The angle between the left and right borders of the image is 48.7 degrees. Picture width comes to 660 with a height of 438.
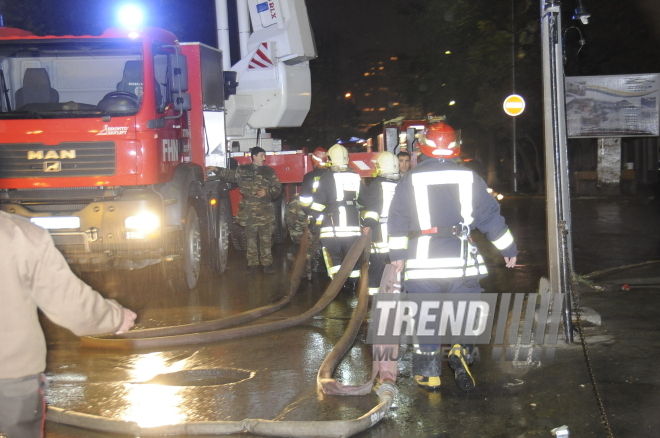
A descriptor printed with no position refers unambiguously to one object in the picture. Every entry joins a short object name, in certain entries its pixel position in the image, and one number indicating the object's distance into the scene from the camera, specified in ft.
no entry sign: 70.28
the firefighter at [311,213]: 31.00
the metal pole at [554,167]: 20.88
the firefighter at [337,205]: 28.94
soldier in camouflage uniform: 34.17
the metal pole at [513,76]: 65.72
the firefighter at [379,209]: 25.77
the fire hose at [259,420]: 14.52
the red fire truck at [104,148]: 25.54
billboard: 89.51
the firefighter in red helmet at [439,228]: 17.10
